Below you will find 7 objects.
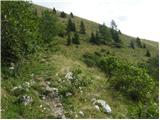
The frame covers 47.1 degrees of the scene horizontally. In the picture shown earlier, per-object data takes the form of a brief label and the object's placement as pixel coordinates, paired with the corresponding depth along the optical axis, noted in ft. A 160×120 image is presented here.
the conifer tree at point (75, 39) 119.71
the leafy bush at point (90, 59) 91.53
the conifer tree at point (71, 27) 138.48
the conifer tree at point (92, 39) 131.13
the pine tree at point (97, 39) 131.22
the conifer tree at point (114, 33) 149.11
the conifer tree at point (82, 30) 146.35
